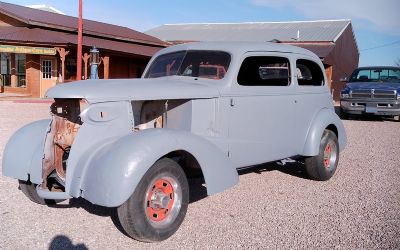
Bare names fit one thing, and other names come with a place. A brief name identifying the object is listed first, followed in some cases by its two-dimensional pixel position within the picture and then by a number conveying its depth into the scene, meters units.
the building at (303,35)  27.87
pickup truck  13.17
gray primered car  3.39
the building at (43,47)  18.28
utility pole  15.74
